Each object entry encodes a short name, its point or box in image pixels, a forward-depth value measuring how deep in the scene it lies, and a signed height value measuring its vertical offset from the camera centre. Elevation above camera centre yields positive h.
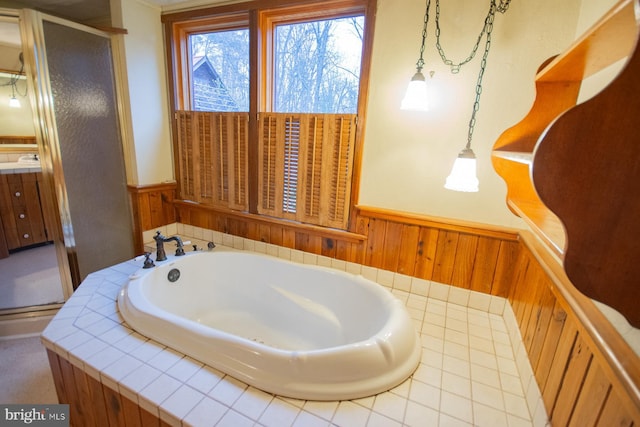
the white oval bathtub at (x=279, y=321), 1.06 -0.86
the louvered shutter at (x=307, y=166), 1.74 -0.15
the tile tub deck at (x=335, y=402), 0.96 -0.88
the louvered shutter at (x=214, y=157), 2.06 -0.15
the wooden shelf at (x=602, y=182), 0.48 -0.04
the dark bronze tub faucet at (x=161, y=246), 1.90 -0.73
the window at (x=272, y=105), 1.73 +0.23
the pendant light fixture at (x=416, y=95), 1.30 +0.24
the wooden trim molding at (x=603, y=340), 0.54 -0.39
